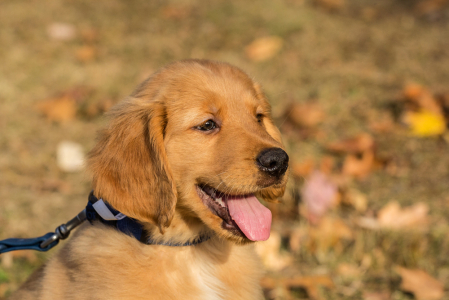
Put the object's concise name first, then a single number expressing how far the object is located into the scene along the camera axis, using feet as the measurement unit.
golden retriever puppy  7.64
